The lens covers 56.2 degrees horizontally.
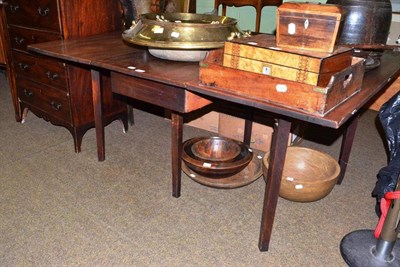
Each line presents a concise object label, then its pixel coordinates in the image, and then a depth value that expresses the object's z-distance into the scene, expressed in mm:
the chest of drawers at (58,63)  2023
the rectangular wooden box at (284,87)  1030
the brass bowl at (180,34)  1411
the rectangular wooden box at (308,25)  1078
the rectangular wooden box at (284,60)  1044
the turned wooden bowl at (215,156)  1801
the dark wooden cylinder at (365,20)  1440
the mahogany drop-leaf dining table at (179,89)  1146
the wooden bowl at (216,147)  1982
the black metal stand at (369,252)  1421
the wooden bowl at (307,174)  1650
